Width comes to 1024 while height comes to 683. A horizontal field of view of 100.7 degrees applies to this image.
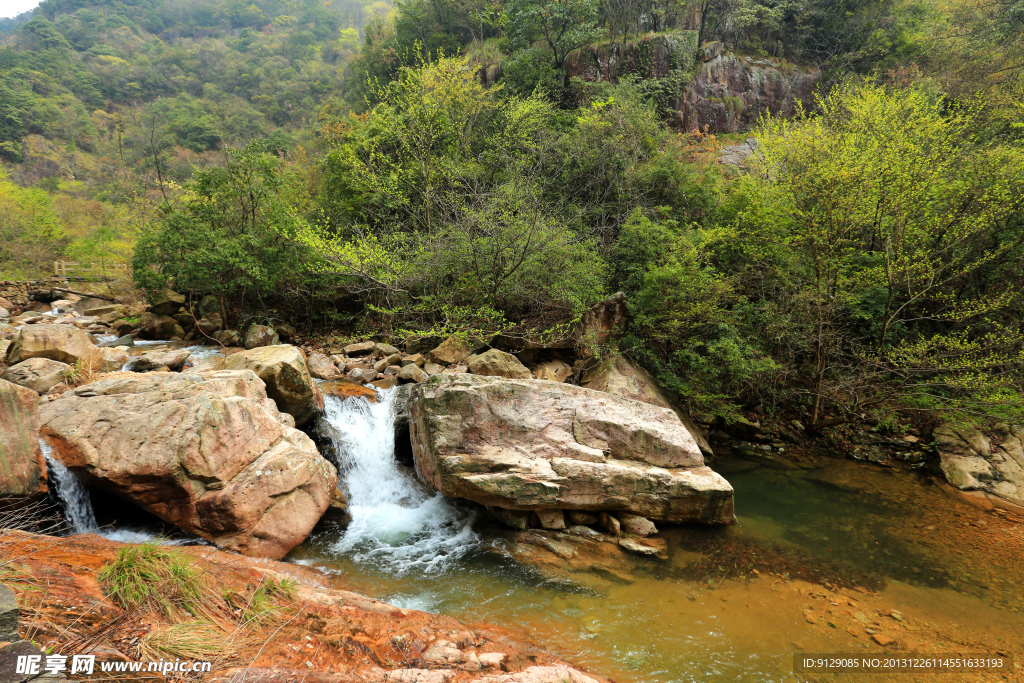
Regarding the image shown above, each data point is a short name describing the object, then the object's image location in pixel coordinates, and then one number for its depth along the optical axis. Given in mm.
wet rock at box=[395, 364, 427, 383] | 9672
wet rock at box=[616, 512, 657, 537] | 6727
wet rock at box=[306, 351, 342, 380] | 9961
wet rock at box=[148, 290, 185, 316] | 12898
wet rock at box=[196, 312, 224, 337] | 12289
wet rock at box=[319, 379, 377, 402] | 8760
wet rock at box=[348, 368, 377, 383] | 10031
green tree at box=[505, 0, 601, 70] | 18625
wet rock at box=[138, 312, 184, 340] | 12125
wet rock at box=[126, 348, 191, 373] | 8508
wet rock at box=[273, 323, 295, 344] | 12447
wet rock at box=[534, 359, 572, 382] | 9836
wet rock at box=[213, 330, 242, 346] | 11766
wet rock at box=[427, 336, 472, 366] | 10297
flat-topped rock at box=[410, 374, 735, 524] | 6582
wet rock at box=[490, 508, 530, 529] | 6688
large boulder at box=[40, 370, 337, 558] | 5266
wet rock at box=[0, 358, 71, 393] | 6668
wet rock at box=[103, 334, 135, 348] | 10898
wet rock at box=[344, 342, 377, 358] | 11352
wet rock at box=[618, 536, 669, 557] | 6344
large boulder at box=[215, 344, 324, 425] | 7383
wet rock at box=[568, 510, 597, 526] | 6867
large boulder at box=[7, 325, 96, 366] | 7676
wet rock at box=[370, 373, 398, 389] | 9734
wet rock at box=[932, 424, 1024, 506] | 8046
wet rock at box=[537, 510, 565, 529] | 6676
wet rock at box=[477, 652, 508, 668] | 4051
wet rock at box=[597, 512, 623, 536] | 6680
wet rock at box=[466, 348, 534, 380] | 9008
